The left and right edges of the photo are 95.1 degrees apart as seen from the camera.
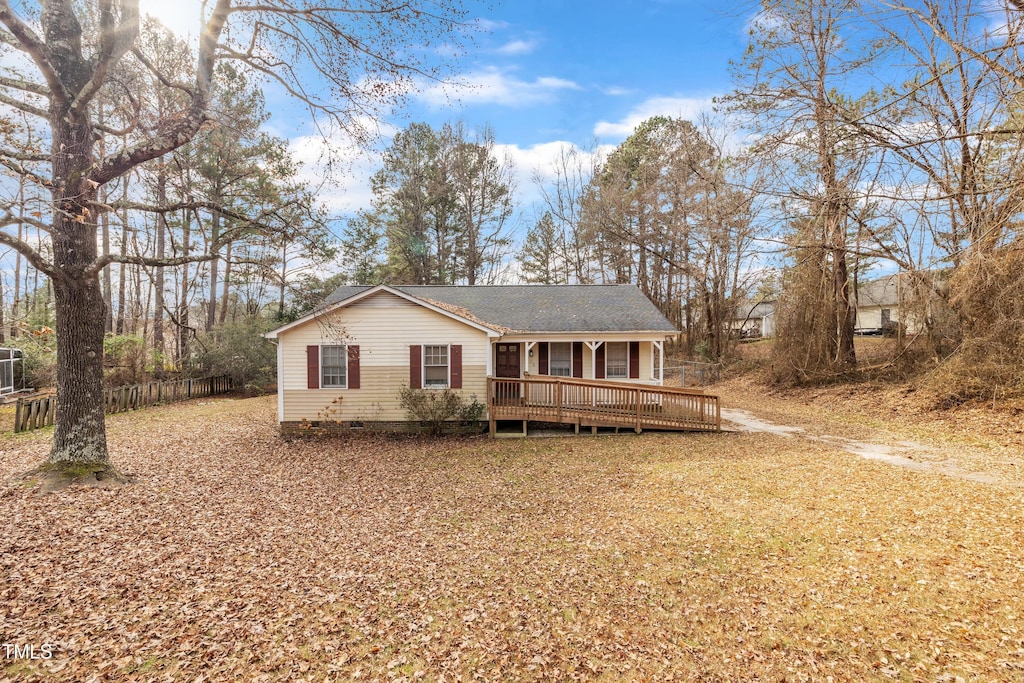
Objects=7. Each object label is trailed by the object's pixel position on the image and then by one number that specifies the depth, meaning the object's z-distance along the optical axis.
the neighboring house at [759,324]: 38.41
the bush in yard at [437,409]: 12.71
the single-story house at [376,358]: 12.98
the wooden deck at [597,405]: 12.98
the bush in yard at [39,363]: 18.95
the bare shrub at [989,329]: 11.16
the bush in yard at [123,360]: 18.45
